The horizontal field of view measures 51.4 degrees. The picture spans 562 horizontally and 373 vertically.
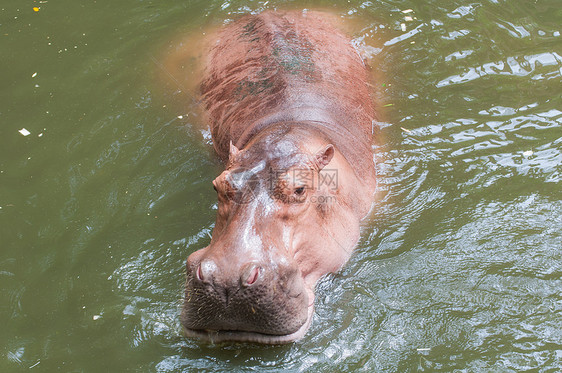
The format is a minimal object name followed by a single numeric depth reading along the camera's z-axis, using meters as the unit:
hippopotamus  3.68
